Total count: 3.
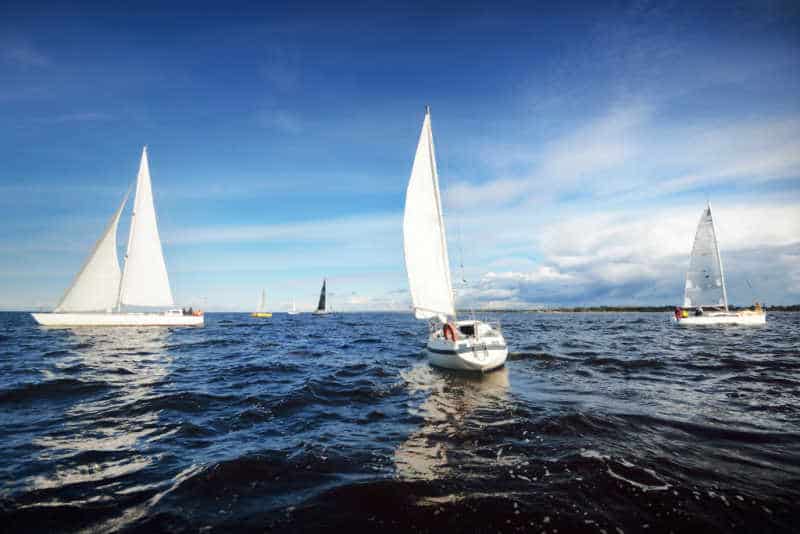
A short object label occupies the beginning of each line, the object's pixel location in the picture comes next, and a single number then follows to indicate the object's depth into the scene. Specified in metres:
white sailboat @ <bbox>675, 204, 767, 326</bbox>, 49.91
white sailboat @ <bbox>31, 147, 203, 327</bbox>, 39.78
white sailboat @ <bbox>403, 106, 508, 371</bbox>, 19.11
